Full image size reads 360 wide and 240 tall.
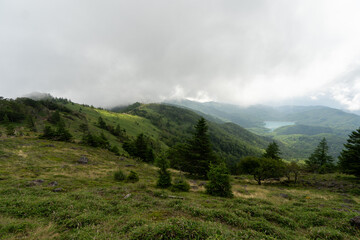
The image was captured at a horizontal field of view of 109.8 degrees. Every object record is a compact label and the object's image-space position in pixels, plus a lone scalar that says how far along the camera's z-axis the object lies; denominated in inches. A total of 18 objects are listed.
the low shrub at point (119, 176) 1089.4
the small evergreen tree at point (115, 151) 2626.5
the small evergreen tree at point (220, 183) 807.1
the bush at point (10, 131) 2431.1
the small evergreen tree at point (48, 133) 2453.2
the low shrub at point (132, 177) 1071.0
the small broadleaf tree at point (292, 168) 1348.4
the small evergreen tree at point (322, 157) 2603.8
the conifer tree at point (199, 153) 1492.4
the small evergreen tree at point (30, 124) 3199.3
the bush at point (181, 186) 898.7
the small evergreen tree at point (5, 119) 3075.8
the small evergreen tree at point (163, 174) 925.2
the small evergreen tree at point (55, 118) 4114.2
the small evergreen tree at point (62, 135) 2537.4
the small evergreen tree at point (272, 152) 2204.7
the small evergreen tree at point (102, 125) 5235.2
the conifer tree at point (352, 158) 1320.1
